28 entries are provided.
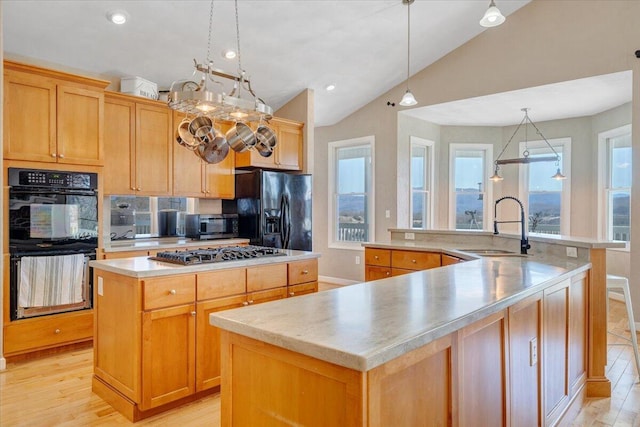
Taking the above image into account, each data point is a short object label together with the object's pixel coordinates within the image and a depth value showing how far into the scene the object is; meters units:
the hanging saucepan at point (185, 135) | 2.73
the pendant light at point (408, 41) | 4.00
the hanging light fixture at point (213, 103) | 2.25
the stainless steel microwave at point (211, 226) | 4.72
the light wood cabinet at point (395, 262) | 3.70
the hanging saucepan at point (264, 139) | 2.80
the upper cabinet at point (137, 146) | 4.07
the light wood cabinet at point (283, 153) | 5.07
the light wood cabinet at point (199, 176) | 4.58
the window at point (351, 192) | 6.51
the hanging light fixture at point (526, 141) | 5.82
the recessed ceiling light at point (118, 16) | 3.52
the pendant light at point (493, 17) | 3.00
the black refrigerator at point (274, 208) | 4.84
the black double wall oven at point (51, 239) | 3.30
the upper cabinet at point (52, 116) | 3.31
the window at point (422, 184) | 6.58
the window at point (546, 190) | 6.39
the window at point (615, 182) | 5.61
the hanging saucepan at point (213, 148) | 2.67
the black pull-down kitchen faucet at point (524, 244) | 3.17
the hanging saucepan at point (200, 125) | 2.65
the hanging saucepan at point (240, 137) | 2.71
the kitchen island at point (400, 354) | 1.04
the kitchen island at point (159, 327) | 2.37
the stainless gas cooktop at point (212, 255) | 2.65
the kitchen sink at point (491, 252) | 3.30
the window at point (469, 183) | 6.95
